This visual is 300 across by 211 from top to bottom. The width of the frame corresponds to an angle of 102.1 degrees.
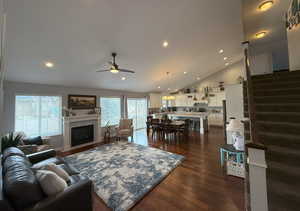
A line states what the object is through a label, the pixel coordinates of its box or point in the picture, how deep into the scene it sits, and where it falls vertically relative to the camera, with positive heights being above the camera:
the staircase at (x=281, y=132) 1.41 -0.43
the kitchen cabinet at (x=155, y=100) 8.16 +0.61
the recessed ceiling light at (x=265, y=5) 2.98 +2.55
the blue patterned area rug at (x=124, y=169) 2.06 -1.42
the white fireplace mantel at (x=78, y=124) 4.44 -0.54
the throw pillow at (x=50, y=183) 1.29 -0.78
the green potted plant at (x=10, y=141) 2.67 -0.68
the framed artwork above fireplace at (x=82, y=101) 4.71 +0.37
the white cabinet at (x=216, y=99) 7.59 +0.57
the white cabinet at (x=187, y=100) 8.46 +0.63
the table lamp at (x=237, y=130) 2.36 -0.44
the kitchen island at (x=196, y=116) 6.08 -0.46
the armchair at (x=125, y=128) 5.20 -0.85
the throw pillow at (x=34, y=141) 3.27 -0.81
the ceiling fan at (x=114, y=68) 3.16 +1.09
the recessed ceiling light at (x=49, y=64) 3.31 +1.29
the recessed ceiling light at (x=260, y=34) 4.17 +2.54
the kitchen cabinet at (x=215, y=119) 7.63 -0.73
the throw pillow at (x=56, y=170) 1.65 -0.81
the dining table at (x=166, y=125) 4.99 -0.69
